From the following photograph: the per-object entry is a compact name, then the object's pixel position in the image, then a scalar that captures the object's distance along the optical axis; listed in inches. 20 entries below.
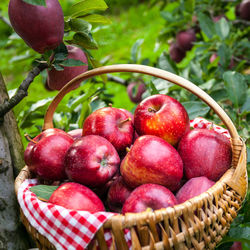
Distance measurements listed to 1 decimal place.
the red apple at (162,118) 35.8
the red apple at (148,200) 28.4
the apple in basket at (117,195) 32.1
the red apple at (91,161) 32.2
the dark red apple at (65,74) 38.5
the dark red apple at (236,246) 39.3
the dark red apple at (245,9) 70.6
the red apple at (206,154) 33.3
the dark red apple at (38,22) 29.7
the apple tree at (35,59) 30.1
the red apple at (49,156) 34.8
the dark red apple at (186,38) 72.0
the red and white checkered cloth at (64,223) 25.7
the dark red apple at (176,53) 77.6
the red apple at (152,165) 31.7
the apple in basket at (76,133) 42.4
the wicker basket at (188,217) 25.5
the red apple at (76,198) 29.3
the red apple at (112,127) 36.6
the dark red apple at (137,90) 69.2
